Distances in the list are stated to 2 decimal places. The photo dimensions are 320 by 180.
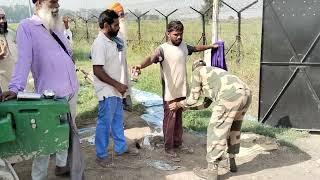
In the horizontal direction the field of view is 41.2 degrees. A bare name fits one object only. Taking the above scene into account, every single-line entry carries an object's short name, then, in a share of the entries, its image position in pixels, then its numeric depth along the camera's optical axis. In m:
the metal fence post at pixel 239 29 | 10.88
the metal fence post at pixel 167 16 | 14.35
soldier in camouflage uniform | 4.57
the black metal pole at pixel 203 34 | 12.17
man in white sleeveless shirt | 5.08
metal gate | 6.57
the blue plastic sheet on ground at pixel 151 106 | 6.89
